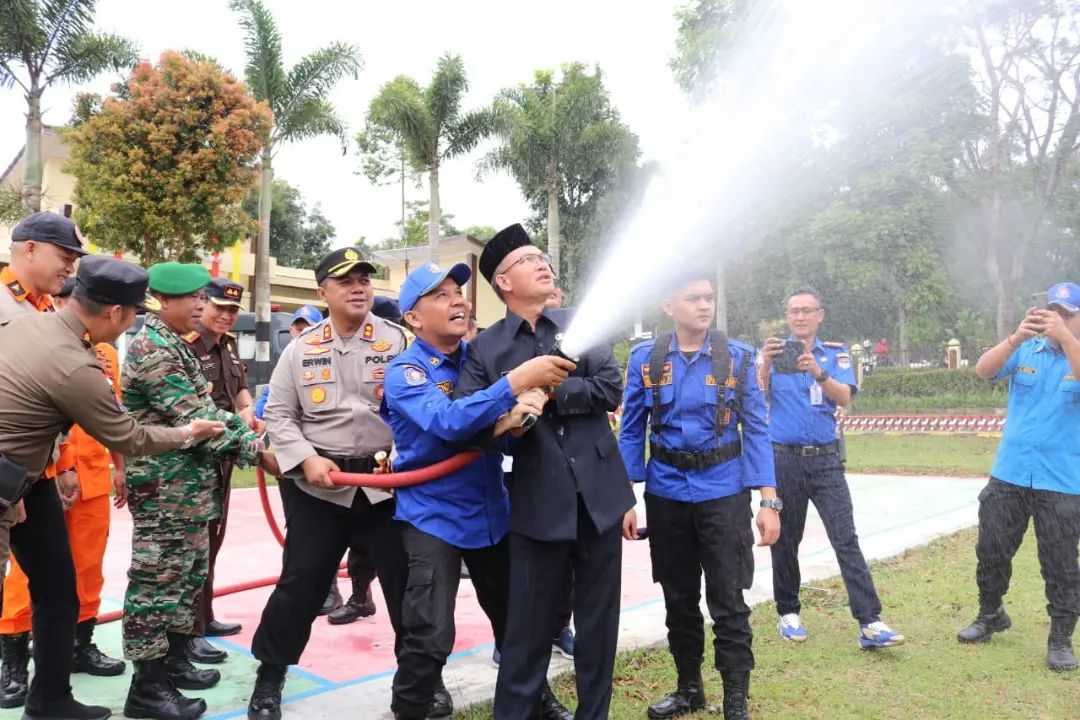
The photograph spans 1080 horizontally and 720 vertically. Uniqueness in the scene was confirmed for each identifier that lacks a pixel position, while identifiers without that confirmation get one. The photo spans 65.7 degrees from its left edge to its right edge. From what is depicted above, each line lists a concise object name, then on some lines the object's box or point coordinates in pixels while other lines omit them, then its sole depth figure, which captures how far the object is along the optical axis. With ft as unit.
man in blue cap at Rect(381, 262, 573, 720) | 9.92
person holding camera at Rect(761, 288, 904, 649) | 16.75
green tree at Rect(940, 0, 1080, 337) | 60.44
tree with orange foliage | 52.49
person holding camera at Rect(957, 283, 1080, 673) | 15.40
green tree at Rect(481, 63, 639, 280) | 74.90
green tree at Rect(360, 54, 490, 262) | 74.23
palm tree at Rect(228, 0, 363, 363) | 63.82
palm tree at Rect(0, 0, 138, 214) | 48.88
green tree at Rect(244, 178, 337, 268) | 137.90
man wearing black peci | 10.57
